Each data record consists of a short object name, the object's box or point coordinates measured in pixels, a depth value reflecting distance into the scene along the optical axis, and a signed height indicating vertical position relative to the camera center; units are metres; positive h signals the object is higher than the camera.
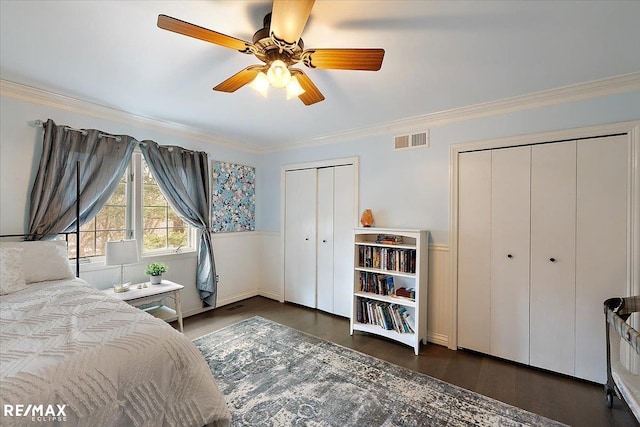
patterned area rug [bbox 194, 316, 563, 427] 1.80 -1.34
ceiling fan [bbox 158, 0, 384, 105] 1.23 +0.84
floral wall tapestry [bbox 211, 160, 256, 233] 3.82 +0.21
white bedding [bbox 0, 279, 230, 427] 0.94 -0.59
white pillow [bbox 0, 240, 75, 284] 2.08 -0.38
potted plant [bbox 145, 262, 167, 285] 2.94 -0.64
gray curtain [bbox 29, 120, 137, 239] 2.39 +0.34
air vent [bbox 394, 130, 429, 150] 2.97 +0.78
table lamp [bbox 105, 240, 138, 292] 2.55 -0.39
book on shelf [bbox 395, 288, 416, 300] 2.92 -0.87
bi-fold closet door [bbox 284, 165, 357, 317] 3.55 -0.34
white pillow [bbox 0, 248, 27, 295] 1.85 -0.41
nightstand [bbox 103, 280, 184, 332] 2.58 -0.82
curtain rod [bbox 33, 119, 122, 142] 2.40 +0.76
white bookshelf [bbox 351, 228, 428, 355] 2.76 -0.79
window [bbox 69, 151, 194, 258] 2.82 -0.10
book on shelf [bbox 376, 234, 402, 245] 3.00 -0.31
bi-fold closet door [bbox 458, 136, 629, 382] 2.17 -0.33
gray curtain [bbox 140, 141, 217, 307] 3.15 +0.28
